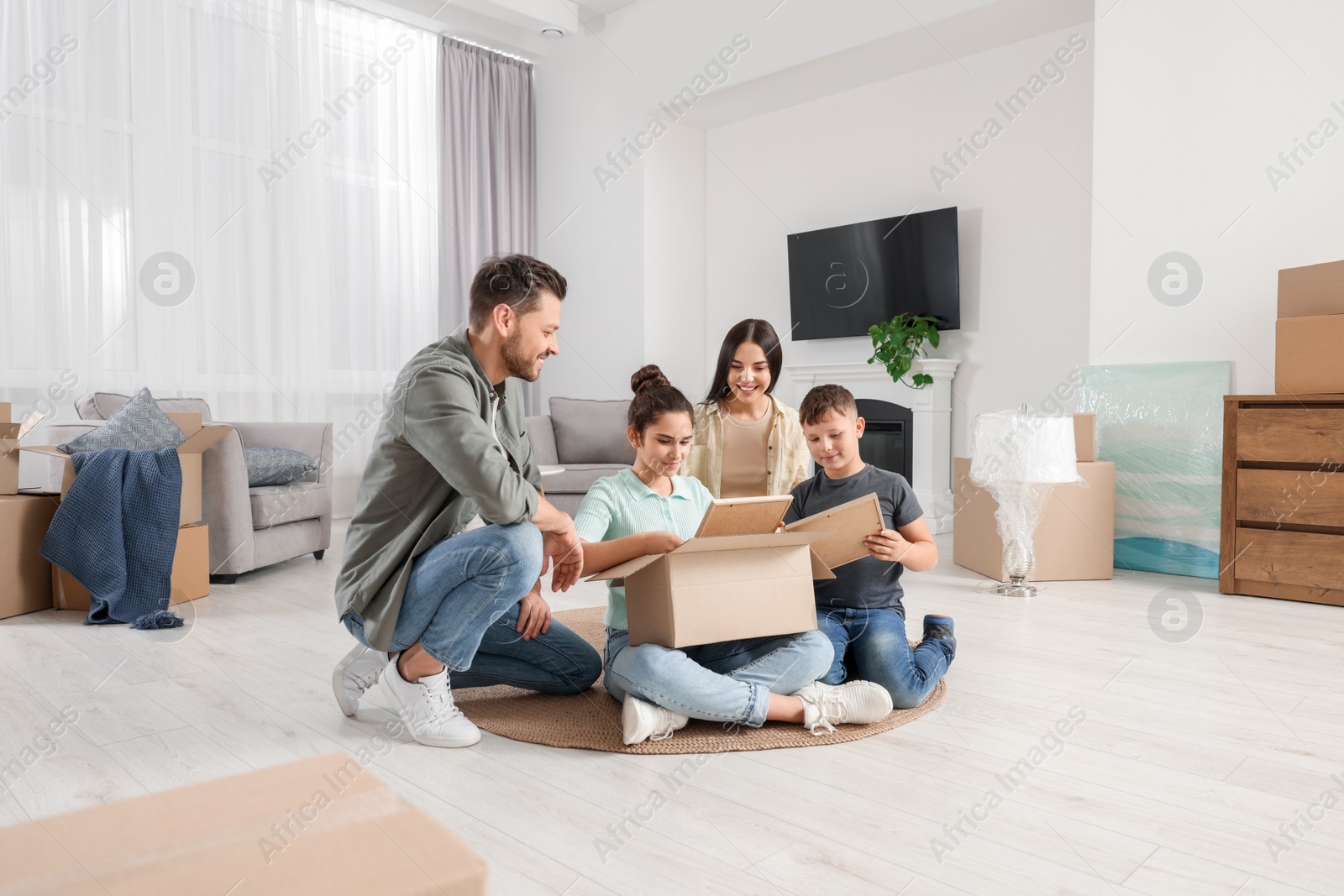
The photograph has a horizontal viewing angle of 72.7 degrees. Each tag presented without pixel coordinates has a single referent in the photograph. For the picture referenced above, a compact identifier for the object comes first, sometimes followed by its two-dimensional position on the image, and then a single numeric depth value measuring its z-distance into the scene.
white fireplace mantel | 4.58
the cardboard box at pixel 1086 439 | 3.38
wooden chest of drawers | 2.87
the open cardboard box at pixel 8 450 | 2.75
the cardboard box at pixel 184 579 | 2.79
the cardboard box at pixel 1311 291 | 2.91
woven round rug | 1.64
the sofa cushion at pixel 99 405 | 3.22
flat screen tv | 4.55
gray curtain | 5.45
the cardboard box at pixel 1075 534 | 3.27
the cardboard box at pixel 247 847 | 0.45
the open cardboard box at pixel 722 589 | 1.62
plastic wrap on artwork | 3.33
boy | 1.82
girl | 1.64
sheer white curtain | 3.96
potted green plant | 4.55
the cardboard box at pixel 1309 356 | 2.86
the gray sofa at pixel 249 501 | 3.12
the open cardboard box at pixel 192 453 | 2.92
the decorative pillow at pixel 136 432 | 2.85
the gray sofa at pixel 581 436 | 4.58
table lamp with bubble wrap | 3.04
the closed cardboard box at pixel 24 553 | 2.70
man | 1.57
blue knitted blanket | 2.67
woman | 2.37
